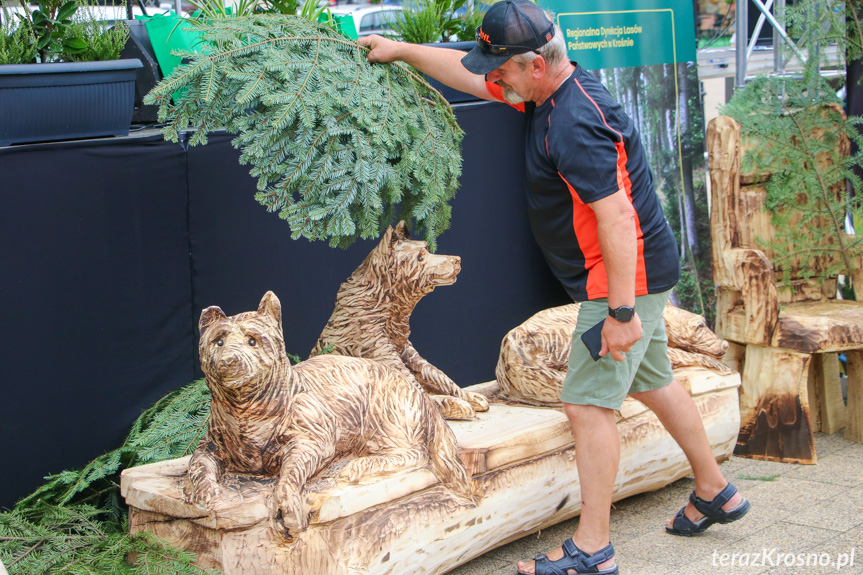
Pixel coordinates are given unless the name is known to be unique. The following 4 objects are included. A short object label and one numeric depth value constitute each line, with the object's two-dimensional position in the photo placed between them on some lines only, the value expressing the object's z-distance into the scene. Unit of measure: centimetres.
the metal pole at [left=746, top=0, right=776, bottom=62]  576
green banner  467
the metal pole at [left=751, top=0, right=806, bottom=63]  465
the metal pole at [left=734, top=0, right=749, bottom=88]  528
